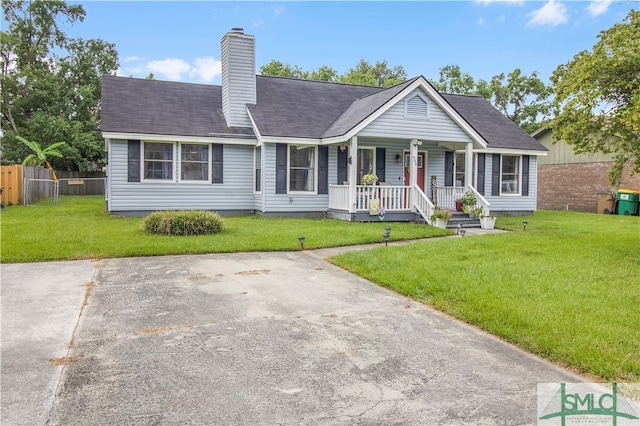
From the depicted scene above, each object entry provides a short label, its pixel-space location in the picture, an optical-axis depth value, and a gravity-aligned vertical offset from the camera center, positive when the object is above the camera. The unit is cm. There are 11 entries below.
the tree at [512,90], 3516 +724
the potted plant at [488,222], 1427 -103
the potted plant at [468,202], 1512 -47
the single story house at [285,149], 1518 +124
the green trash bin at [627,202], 2130 -55
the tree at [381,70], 5426 +1335
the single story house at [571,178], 2367 +55
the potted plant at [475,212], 1472 -77
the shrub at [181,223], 1124 -95
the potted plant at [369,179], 1501 +21
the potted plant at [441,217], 1398 -89
